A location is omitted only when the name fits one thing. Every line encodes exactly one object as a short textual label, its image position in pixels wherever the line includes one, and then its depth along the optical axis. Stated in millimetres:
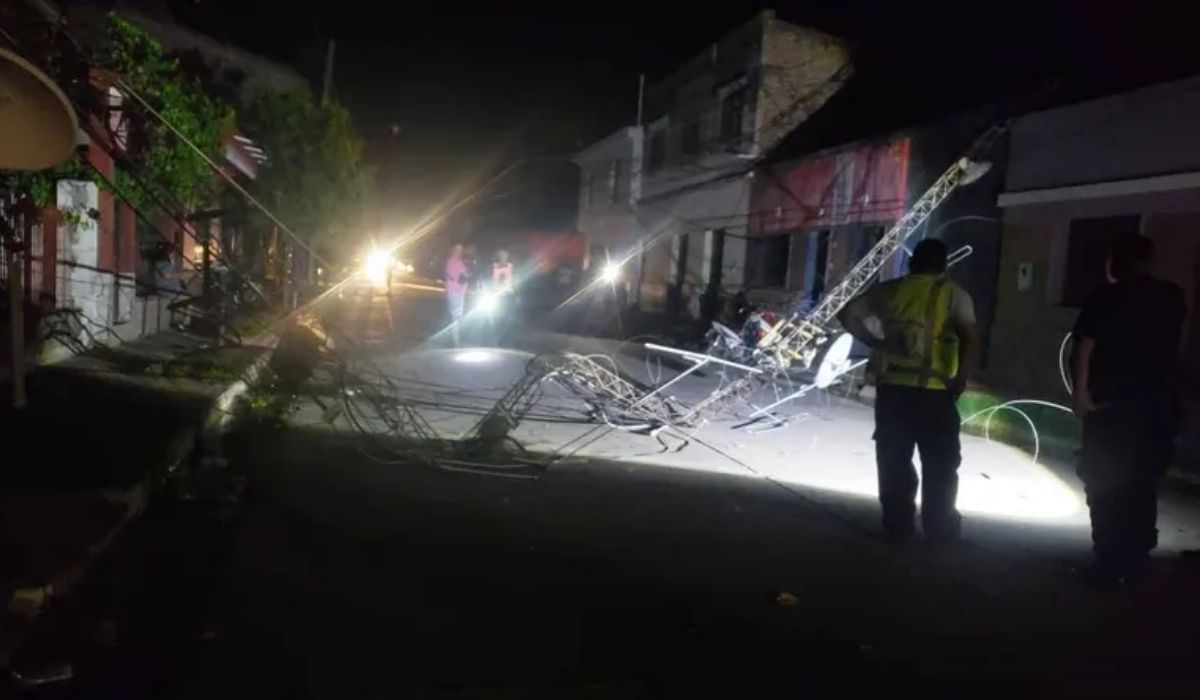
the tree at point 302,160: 23156
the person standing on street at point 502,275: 16828
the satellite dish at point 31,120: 5340
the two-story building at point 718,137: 22266
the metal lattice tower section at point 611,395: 9461
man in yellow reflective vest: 5699
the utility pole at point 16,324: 6594
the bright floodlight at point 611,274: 30969
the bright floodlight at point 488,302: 16281
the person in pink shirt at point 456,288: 16125
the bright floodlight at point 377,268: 23312
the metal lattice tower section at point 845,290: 10391
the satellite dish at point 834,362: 9820
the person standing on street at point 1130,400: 5176
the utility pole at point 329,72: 28339
